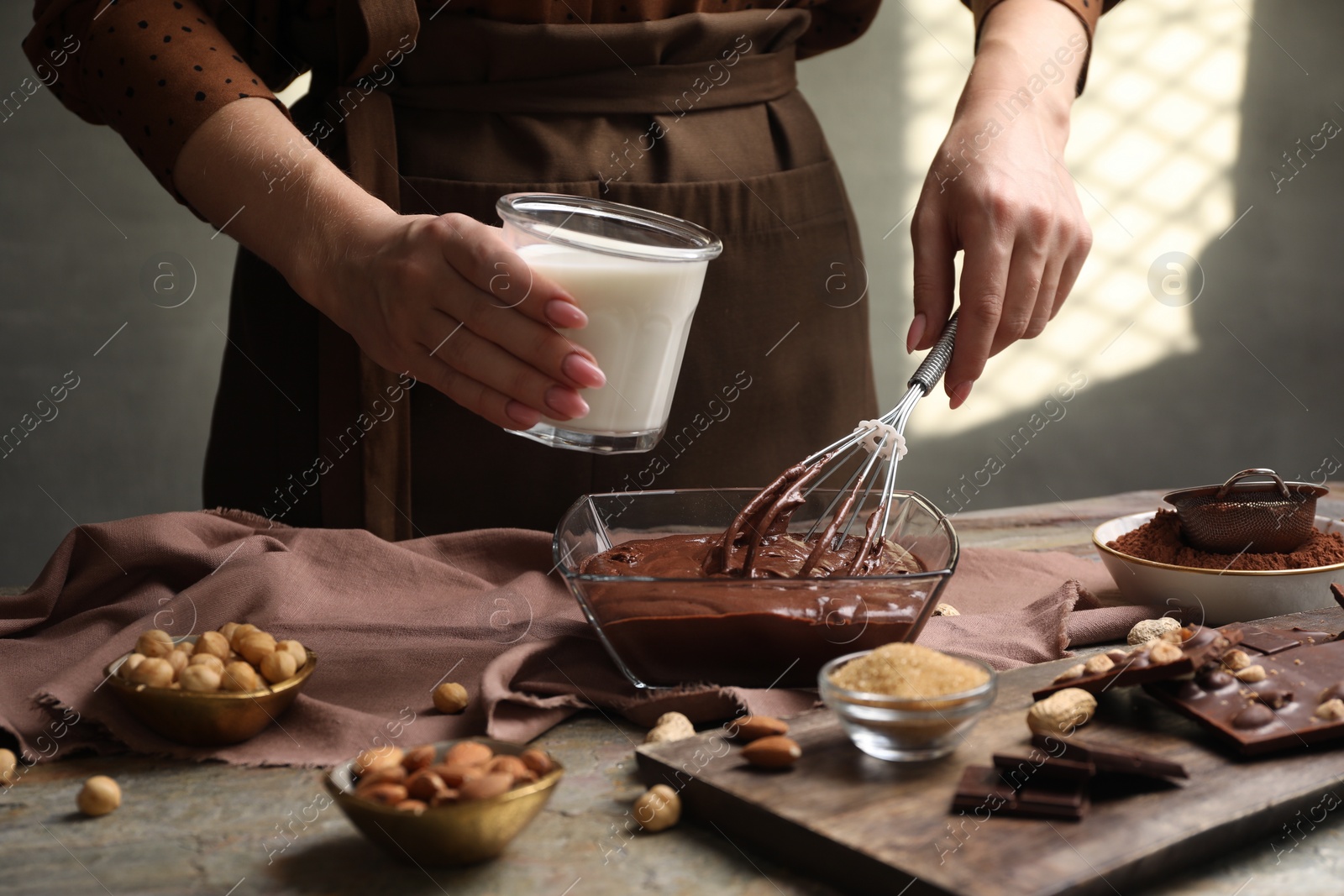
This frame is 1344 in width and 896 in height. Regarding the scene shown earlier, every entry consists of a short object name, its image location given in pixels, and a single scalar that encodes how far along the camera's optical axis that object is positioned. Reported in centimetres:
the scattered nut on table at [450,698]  123
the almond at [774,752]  113
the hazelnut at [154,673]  118
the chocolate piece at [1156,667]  117
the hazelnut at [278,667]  119
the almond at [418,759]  111
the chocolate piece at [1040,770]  109
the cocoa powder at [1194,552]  135
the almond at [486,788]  108
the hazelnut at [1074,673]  120
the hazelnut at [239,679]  118
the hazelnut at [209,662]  118
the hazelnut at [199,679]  117
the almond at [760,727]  116
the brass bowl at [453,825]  107
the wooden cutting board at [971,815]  106
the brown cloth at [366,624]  121
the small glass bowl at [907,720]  112
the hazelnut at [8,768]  116
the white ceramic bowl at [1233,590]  134
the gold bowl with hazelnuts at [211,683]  118
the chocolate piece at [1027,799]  108
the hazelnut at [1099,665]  119
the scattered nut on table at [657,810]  112
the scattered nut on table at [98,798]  114
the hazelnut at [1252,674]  118
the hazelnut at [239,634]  121
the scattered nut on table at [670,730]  119
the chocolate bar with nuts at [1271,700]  114
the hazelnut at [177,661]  119
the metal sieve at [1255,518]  135
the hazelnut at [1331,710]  115
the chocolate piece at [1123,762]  110
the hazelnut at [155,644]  120
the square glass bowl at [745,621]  122
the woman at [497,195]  132
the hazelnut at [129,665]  119
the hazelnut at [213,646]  120
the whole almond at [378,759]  110
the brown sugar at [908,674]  114
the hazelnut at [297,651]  121
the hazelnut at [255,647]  120
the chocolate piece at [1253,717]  114
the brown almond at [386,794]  108
